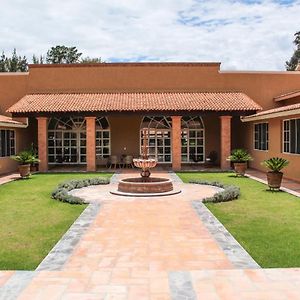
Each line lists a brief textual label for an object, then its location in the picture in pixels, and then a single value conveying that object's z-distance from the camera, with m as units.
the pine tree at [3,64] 46.93
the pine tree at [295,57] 44.11
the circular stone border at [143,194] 10.41
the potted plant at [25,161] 14.61
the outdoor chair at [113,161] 19.44
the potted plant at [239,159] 15.14
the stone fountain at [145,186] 10.62
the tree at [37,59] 48.51
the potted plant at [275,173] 11.02
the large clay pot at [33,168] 17.64
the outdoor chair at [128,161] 19.33
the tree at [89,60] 49.26
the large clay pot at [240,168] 15.08
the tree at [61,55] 52.22
